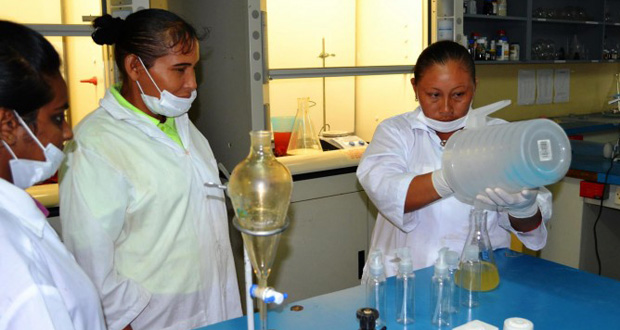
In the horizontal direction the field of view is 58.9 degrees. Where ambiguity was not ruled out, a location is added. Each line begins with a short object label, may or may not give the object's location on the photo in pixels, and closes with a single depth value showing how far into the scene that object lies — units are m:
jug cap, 1.05
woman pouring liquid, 1.54
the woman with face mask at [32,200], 0.78
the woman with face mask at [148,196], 1.35
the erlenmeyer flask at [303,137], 2.72
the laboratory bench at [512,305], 1.20
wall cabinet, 3.98
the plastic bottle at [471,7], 3.72
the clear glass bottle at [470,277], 1.29
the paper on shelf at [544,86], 4.54
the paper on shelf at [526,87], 4.43
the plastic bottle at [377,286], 1.16
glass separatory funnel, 0.86
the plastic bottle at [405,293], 1.20
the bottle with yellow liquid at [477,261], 1.30
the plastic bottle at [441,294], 1.18
